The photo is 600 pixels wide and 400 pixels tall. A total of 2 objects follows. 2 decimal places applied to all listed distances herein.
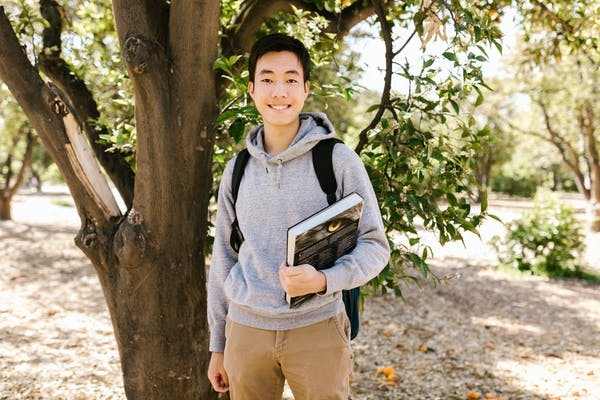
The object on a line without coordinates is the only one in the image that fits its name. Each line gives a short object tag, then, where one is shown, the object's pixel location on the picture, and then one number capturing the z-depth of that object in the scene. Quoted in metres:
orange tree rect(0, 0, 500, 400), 2.57
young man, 1.87
